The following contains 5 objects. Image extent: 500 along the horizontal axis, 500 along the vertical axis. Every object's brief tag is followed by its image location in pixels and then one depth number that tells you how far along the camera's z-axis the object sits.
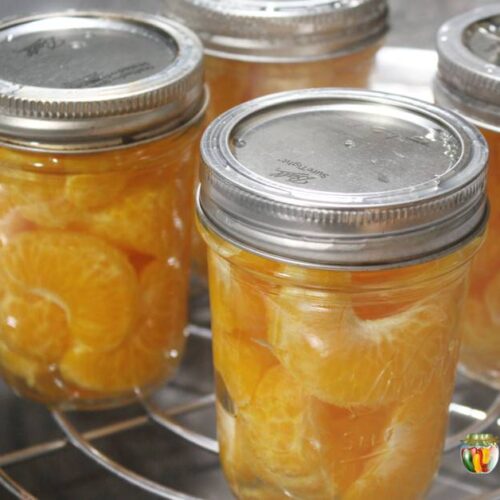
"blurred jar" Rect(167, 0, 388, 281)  0.44
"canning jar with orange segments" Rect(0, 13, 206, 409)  0.37
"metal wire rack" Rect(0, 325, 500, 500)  0.38
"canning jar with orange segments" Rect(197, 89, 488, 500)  0.33
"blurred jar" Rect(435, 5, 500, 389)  0.39
